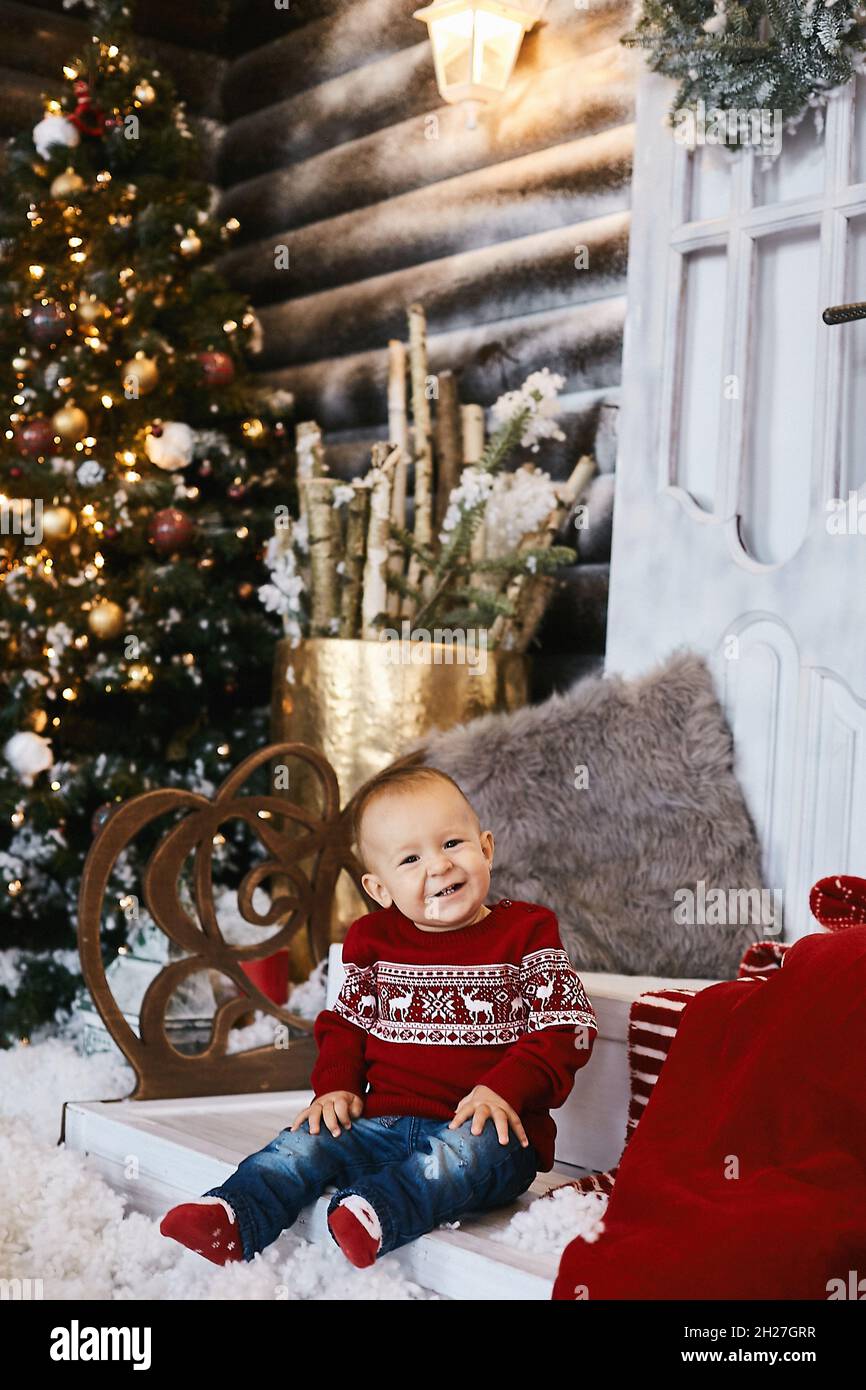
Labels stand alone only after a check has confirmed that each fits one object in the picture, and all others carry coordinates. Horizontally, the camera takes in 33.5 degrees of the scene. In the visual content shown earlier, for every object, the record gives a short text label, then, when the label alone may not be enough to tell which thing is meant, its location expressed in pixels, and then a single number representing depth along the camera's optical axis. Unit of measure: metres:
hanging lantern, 3.03
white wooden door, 2.22
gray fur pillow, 2.15
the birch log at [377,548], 2.95
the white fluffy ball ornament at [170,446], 3.34
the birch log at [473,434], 3.19
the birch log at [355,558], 3.00
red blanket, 1.33
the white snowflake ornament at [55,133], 3.33
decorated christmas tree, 3.24
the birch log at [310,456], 3.15
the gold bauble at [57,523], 3.25
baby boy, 1.65
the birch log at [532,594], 2.93
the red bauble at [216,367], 3.46
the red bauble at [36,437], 3.24
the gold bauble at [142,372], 3.33
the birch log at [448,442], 3.27
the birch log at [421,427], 3.19
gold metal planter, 2.77
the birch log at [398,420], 3.22
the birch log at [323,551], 3.02
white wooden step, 1.58
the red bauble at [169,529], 3.30
